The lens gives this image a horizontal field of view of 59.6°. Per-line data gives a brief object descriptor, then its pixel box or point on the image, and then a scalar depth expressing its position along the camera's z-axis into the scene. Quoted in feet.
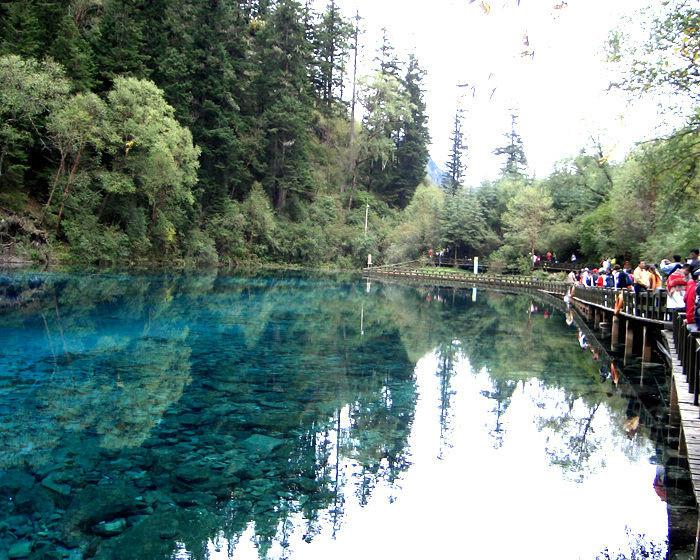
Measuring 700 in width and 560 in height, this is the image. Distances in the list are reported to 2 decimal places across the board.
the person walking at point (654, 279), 56.20
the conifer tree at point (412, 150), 260.01
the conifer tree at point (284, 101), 187.42
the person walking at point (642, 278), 54.13
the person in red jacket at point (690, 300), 32.41
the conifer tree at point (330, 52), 219.41
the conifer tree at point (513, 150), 271.69
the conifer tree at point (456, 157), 290.56
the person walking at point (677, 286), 40.88
